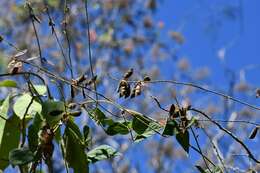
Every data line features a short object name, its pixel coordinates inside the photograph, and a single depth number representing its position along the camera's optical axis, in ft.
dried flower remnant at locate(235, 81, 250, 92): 25.34
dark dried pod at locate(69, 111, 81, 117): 6.29
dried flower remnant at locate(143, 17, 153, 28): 27.95
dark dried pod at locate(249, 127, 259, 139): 6.24
